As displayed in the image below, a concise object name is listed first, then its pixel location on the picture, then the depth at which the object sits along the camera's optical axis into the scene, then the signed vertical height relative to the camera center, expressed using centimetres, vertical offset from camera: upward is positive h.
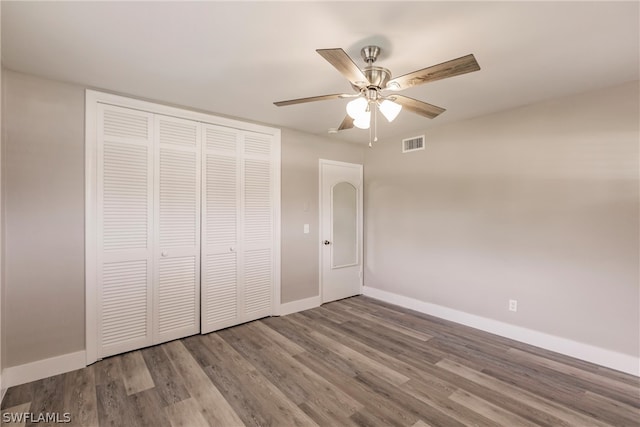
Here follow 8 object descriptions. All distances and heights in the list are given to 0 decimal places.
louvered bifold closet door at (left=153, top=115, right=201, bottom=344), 304 -15
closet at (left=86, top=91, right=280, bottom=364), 272 -9
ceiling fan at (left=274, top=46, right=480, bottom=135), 163 +82
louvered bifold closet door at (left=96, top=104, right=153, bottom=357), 272 -13
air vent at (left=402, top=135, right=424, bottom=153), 407 +101
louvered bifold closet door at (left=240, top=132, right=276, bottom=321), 364 -14
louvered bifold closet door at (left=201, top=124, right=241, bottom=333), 334 -16
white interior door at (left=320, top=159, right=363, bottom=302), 440 -24
